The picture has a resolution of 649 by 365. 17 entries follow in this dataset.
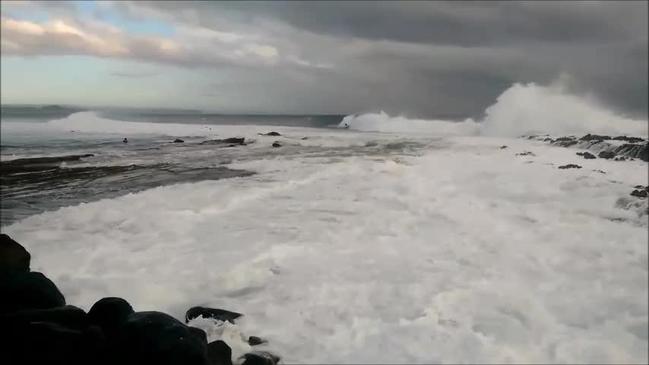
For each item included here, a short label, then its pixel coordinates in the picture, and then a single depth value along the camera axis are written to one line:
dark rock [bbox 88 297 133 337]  3.33
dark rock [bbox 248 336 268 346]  4.73
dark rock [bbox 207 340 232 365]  3.66
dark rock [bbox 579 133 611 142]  15.86
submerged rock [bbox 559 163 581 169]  12.27
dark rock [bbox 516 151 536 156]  14.89
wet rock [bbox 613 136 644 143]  13.87
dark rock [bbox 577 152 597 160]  13.64
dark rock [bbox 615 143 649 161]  12.35
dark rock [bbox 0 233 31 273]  3.89
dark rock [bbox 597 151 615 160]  13.23
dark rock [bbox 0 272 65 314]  3.35
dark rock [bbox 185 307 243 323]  5.12
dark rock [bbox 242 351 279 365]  4.14
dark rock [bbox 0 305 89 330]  3.03
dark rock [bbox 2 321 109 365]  2.86
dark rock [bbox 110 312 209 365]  3.09
